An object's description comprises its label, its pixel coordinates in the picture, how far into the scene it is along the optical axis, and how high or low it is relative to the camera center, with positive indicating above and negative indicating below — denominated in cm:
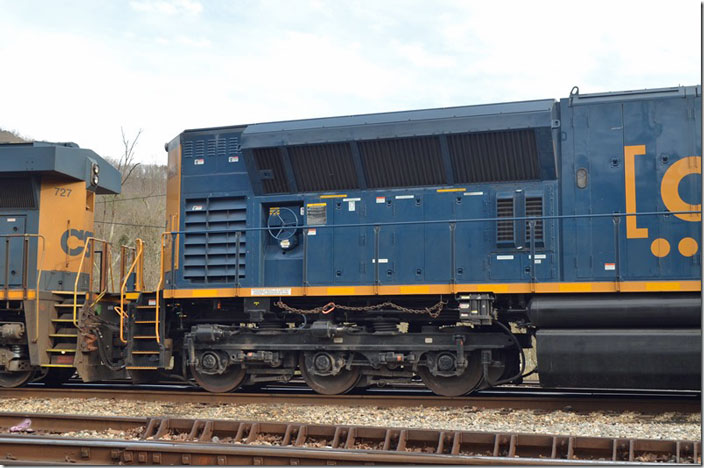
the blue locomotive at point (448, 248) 861 +23
